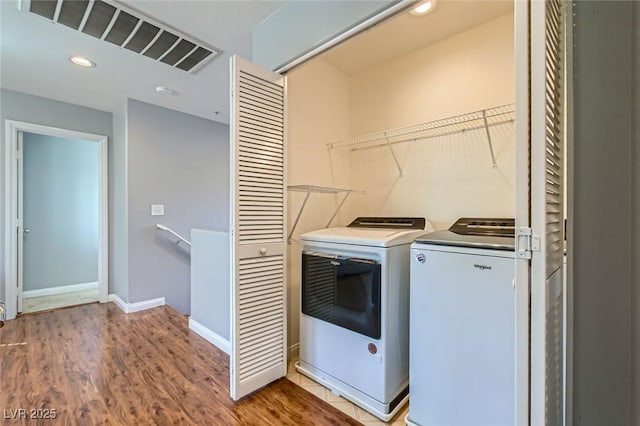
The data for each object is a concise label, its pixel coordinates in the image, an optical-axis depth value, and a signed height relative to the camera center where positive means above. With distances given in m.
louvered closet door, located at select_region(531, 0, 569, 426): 0.79 +0.03
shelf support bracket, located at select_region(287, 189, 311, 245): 2.28 -0.05
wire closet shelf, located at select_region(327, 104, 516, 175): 1.92 +0.61
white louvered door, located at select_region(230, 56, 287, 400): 1.73 -0.10
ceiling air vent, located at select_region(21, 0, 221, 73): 1.69 +1.16
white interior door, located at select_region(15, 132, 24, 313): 3.09 -0.04
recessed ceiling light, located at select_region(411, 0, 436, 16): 1.79 +1.25
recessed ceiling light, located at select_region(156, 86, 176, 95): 2.94 +1.21
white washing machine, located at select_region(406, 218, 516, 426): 1.24 -0.53
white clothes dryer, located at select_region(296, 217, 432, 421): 1.65 -0.61
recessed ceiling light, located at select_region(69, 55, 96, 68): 2.33 +1.19
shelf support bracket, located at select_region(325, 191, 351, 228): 2.58 +0.05
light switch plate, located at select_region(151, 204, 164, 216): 3.43 +0.02
